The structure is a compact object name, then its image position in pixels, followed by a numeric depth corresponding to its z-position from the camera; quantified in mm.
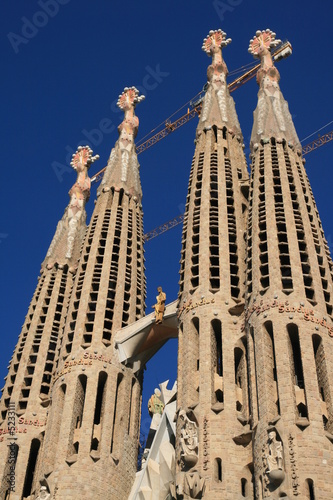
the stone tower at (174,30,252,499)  30562
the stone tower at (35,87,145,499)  35594
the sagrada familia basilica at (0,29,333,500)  29938
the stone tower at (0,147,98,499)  38875
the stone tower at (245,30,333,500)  27578
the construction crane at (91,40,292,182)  58906
